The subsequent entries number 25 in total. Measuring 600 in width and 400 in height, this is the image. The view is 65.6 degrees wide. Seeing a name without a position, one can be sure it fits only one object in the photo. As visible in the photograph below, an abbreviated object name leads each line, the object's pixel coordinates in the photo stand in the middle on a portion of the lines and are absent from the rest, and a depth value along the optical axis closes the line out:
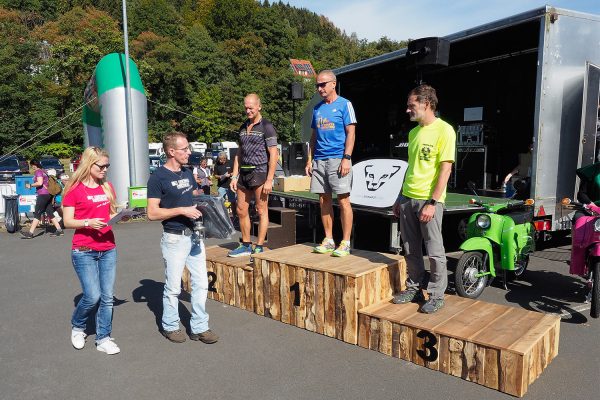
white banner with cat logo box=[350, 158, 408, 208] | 5.82
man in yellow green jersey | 3.47
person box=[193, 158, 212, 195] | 11.49
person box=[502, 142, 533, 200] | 6.04
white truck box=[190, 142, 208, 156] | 41.47
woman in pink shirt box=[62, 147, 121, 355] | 3.48
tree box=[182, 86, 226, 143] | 47.00
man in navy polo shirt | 3.55
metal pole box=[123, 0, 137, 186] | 11.46
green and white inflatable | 11.55
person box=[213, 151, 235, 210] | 11.14
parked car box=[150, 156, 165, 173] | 27.69
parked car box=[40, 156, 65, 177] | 27.06
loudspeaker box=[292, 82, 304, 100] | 12.84
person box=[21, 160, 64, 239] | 9.76
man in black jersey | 4.82
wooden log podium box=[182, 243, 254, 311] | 4.74
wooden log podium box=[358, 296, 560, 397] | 2.97
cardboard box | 9.02
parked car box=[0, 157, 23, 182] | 21.02
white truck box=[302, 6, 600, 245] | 5.64
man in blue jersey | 4.35
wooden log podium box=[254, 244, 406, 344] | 3.82
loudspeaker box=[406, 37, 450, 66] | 6.69
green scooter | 4.86
